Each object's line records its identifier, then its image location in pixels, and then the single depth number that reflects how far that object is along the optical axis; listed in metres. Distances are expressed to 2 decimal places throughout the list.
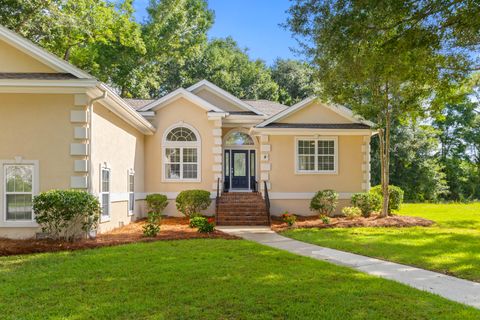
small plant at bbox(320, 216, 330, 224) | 14.93
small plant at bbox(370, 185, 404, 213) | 17.64
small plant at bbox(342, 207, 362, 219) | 16.48
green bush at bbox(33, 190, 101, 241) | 10.05
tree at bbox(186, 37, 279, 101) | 35.41
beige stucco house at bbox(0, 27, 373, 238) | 11.14
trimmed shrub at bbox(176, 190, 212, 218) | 16.69
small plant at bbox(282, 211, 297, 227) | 14.74
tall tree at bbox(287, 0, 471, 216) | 8.36
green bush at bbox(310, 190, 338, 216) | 16.95
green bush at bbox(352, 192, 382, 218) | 16.86
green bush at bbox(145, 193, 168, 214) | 17.06
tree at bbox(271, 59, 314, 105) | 38.31
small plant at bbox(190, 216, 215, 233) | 12.55
